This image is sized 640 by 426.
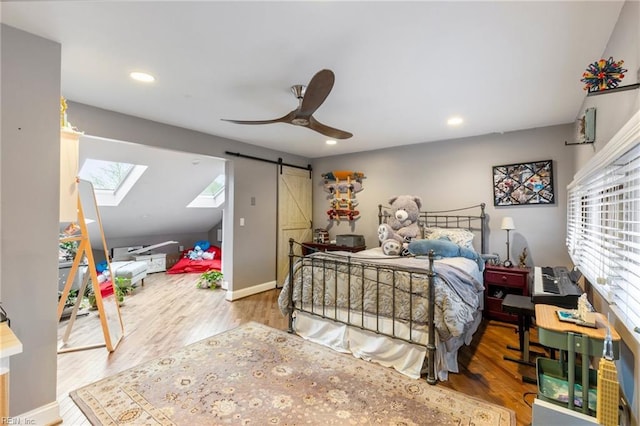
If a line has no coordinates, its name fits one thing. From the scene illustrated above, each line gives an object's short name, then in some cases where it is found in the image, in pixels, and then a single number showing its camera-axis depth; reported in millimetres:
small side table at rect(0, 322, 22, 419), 1146
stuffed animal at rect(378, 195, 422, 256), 3979
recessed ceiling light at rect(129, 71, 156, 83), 2285
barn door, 5168
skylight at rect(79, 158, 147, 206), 4527
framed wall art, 3586
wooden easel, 2625
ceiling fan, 1841
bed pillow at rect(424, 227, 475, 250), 3707
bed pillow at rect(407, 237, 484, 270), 3277
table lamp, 3558
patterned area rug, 1859
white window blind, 1260
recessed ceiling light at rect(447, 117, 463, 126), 3316
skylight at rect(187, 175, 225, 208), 6535
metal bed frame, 2273
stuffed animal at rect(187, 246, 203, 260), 6883
